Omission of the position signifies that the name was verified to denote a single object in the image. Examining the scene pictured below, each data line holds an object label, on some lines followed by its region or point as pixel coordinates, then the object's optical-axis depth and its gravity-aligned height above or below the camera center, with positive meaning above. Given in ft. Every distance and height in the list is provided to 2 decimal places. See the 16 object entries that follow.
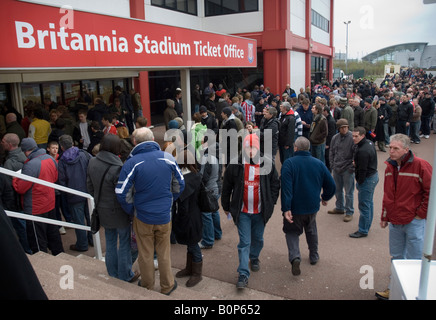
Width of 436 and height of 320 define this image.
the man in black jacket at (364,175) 18.71 -4.46
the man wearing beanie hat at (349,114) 31.37 -2.06
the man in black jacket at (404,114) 41.50 -2.92
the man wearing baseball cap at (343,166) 20.99 -4.43
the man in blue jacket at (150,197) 12.51 -3.56
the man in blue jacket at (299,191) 15.39 -4.23
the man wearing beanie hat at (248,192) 14.78 -4.11
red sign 18.60 +3.63
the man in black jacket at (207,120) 29.17 -2.07
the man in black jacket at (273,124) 27.16 -2.43
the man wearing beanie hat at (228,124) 27.14 -2.32
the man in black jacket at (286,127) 28.22 -2.77
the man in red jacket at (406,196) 12.80 -3.86
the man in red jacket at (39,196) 15.83 -4.28
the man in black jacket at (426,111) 47.07 -3.01
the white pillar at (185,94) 34.86 +0.10
